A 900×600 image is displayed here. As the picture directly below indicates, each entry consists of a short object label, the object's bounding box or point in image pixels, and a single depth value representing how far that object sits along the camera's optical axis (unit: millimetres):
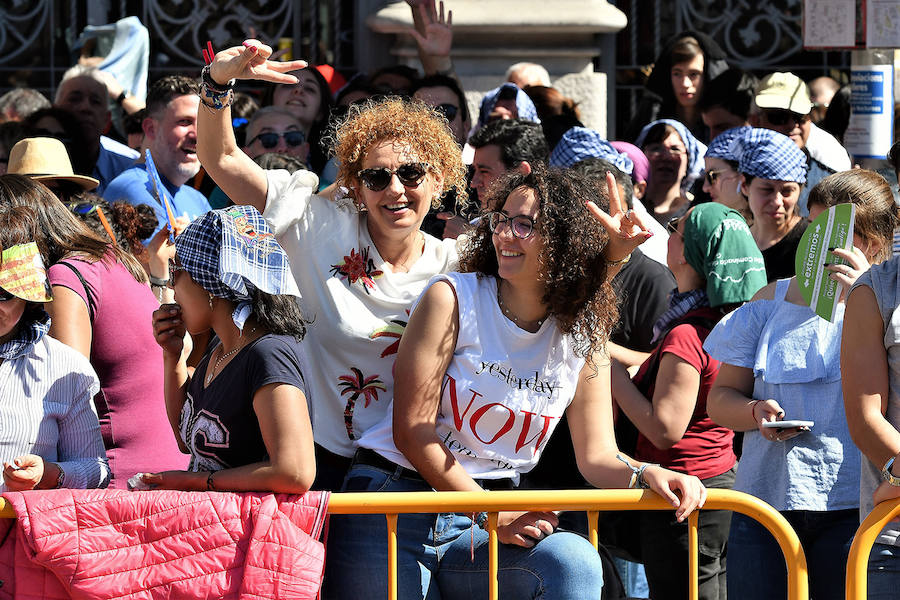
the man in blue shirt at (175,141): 12281
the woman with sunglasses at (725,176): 11977
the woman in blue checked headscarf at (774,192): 10586
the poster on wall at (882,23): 12844
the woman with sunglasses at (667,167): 12969
